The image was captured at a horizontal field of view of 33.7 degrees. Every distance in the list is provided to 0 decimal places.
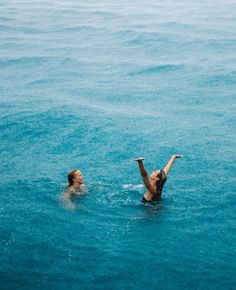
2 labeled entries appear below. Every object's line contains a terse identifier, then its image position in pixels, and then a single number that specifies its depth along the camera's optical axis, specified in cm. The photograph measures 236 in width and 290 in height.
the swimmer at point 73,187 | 959
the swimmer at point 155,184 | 860
